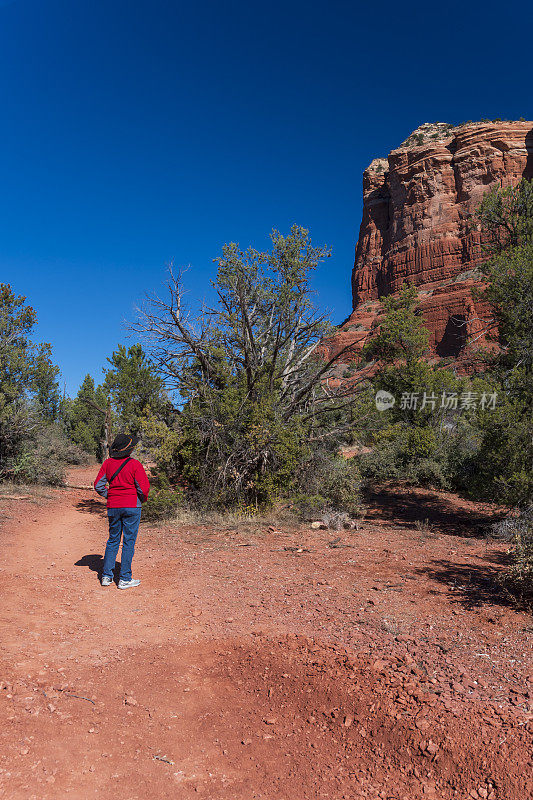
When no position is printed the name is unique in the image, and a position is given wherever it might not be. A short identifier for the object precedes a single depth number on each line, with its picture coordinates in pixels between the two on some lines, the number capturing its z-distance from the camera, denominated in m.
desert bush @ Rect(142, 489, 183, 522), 10.36
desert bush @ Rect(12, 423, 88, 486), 14.93
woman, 5.77
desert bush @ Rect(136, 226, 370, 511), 10.31
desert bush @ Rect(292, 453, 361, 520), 10.73
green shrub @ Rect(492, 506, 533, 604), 4.78
